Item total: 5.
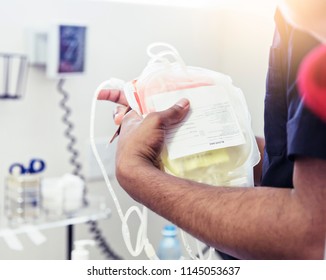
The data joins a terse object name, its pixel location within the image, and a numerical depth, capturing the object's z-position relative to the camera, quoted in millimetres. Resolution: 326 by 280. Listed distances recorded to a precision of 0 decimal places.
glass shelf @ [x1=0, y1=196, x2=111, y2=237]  2236
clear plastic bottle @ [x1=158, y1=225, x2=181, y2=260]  2345
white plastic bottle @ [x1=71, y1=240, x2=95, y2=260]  2010
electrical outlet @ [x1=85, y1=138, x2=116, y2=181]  2441
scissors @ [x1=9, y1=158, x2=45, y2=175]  2248
